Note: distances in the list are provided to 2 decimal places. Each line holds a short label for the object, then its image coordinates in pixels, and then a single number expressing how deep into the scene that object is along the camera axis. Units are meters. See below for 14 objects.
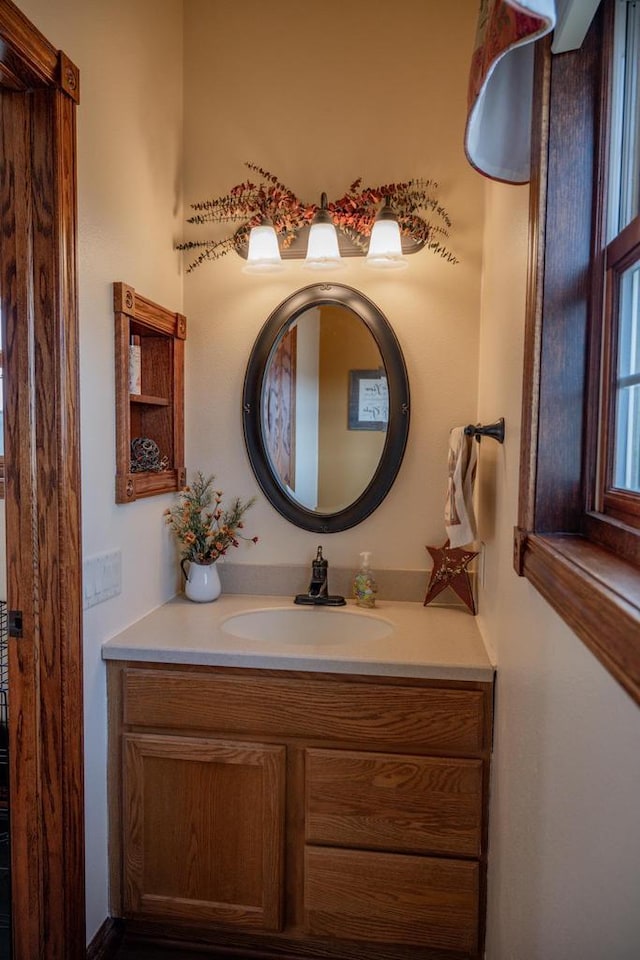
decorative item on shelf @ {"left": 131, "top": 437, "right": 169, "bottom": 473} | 1.86
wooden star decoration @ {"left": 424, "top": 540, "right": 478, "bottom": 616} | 1.92
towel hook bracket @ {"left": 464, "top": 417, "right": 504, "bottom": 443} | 1.43
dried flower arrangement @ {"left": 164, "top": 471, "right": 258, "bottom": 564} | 1.98
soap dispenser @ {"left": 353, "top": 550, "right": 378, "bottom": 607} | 1.98
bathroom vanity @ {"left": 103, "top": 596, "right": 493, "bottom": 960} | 1.50
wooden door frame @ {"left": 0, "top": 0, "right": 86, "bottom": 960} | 1.32
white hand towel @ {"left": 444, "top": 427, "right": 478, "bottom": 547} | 1.67
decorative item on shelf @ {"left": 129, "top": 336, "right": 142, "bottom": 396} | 1.75
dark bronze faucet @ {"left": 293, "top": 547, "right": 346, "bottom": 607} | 2.00
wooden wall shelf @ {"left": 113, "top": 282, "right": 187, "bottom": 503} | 1.80
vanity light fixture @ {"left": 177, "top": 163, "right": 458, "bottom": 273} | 1.90
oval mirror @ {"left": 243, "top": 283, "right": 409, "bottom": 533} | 2.02
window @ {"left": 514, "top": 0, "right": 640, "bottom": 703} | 0.92
